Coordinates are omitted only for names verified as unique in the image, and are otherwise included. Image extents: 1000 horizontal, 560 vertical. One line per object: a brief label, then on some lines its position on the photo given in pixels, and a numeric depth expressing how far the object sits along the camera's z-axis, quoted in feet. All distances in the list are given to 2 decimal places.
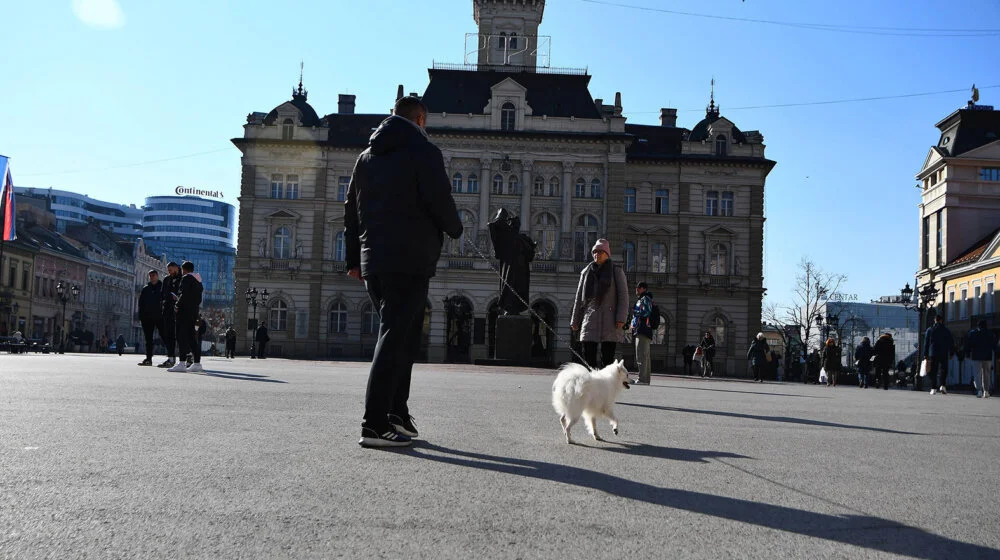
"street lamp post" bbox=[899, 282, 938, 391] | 125.39
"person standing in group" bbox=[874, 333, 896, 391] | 105.19
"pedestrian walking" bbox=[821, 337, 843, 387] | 113.29
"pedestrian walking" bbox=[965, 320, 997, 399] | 73.20
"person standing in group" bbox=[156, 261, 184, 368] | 56.03
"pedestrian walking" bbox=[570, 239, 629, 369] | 35.17
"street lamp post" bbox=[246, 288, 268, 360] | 156.64
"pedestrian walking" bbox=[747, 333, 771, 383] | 115.44
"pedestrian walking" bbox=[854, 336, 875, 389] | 116.88
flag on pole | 136.46
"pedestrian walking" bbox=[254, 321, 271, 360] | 143.54
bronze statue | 79.36
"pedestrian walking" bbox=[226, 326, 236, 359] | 145.81
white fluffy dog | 21.13
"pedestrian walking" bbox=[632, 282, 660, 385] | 57.16
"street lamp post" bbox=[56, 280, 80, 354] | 157.63
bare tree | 220.23
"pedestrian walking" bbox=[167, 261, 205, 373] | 52.49
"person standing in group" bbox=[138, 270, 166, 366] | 57.72
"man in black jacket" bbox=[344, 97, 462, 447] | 18.99
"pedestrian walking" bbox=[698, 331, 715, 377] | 136.72
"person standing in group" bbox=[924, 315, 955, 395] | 73.87
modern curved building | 534.78
